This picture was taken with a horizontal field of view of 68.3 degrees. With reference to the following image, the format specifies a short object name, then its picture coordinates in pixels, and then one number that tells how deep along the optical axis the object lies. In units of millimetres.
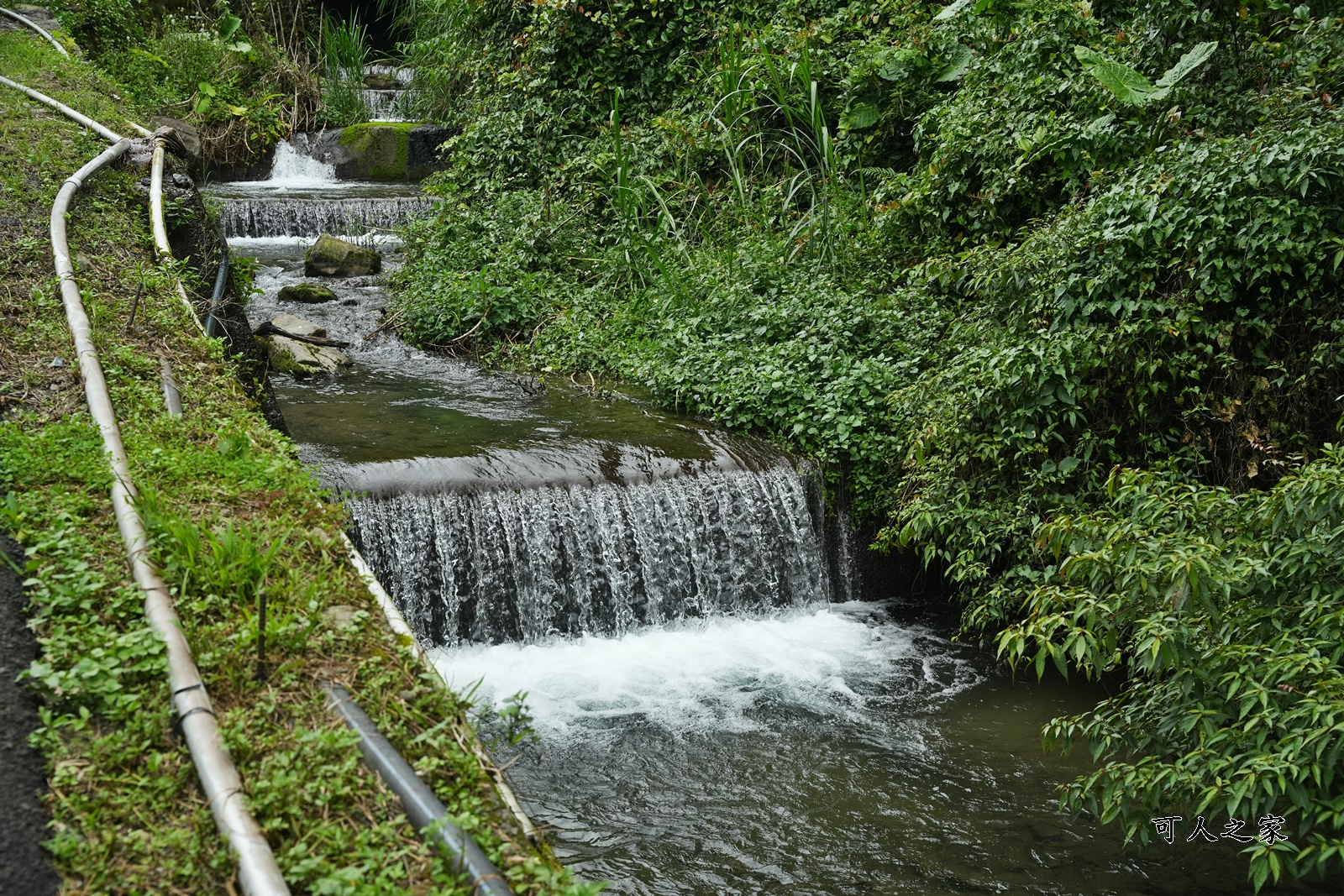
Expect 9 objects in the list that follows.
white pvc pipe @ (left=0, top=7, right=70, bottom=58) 13334
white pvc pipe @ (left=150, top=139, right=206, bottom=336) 6190
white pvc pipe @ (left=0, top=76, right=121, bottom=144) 8352
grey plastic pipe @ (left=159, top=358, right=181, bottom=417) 4660
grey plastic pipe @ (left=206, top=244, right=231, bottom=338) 6172
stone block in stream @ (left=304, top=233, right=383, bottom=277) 11398
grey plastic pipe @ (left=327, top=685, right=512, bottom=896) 2316
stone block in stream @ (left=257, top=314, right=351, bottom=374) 8695
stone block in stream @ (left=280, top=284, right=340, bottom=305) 10469
